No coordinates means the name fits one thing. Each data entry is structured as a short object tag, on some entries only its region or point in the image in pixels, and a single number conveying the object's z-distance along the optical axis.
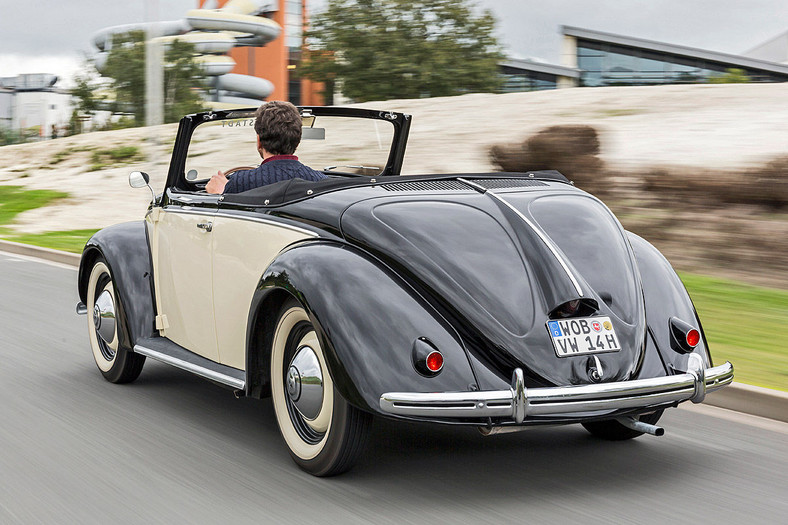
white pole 17.66
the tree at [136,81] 53.00
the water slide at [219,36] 59.66
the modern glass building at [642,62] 52.16
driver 4.94
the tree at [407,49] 48.59
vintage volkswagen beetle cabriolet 3.68
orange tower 74.31
